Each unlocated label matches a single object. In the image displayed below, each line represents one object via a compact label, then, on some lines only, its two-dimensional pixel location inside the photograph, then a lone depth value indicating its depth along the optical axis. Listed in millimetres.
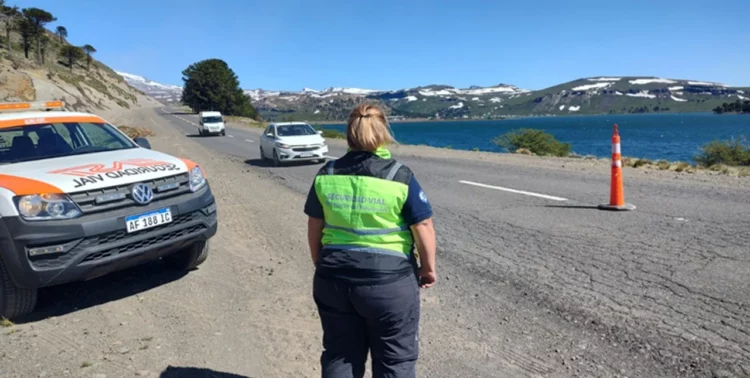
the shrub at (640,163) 14492
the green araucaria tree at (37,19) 72562
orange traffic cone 7672
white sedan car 17219
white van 39188
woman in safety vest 2307
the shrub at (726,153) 20766
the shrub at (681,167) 13372
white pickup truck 4180
